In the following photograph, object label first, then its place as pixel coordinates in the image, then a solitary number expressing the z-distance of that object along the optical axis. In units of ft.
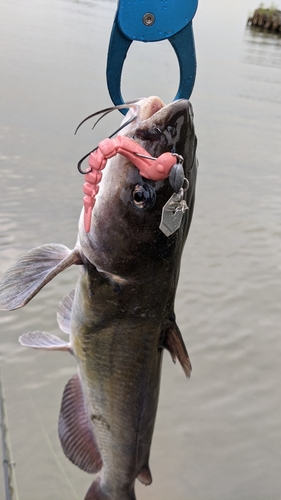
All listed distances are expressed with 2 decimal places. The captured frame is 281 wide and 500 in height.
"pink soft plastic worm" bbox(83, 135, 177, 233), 2.23
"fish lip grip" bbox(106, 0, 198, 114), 2.21
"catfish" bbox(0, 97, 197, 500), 2.31
